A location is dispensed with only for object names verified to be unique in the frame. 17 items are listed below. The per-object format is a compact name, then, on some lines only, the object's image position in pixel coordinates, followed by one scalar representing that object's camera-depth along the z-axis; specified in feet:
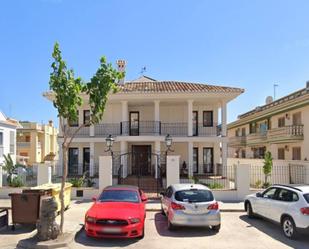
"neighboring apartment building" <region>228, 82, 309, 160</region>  59.14
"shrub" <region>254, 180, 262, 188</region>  48.02
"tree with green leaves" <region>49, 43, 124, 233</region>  24.09
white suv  23.16
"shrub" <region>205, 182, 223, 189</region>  44.89
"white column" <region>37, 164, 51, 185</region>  42.79
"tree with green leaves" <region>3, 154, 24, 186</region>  46.59
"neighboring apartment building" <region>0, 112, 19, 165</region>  76.15
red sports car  22.40
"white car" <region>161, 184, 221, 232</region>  25.06
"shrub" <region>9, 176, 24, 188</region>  45.13
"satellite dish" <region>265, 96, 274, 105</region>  96.53
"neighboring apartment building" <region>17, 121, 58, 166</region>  123.14
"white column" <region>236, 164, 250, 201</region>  42.12
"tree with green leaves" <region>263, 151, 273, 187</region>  46.39
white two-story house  55.15
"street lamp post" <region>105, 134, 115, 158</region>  49.17
